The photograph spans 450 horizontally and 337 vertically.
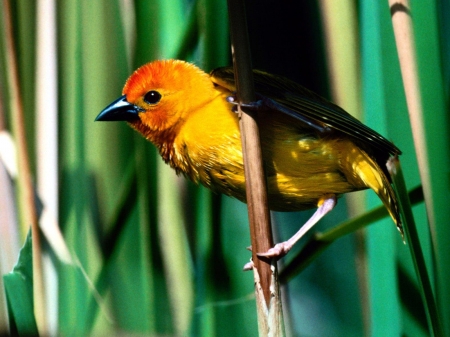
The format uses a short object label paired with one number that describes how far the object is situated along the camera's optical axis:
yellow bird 2.78
